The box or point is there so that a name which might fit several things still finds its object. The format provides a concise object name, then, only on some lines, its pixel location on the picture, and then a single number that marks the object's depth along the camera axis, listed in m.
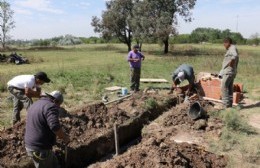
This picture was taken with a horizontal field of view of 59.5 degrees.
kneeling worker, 6.40
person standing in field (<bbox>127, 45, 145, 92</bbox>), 7.58
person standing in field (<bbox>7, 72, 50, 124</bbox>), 4.45
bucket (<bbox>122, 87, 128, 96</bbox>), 7.56
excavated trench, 3.91
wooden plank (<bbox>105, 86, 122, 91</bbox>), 8.36
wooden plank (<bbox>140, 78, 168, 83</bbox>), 9.64
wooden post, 4.43
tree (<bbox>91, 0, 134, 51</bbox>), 24.04
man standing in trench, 2.81
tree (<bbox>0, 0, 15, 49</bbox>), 32.95
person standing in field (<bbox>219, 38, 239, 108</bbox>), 5.96
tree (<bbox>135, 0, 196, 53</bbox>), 20.59
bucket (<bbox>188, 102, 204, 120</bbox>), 5.43
